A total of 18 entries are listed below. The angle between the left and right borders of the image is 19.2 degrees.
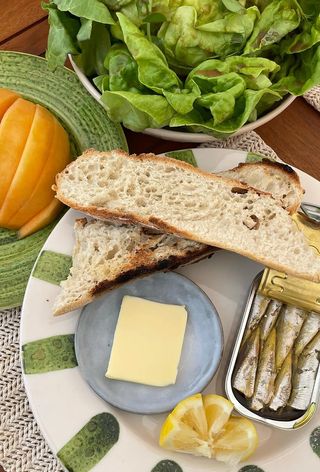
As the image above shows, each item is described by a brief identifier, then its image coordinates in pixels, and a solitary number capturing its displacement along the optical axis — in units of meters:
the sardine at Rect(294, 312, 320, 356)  0.63
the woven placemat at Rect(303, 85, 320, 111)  0.70
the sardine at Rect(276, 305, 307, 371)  0.63
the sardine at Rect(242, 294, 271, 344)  0.63
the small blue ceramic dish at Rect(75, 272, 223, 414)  0.62
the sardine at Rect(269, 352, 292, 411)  0.61
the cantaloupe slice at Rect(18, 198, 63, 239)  0.66
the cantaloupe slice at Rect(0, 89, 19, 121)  0.65
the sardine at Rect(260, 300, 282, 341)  0.63
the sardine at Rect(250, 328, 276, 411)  0.62
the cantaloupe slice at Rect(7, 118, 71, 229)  0.65
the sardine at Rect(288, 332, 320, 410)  0.61
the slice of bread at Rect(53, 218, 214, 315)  0.62
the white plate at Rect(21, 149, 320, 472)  0.61
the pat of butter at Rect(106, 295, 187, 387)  0.62
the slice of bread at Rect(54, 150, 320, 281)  0.61
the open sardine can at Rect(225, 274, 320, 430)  0.61
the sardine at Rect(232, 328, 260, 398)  0.62
